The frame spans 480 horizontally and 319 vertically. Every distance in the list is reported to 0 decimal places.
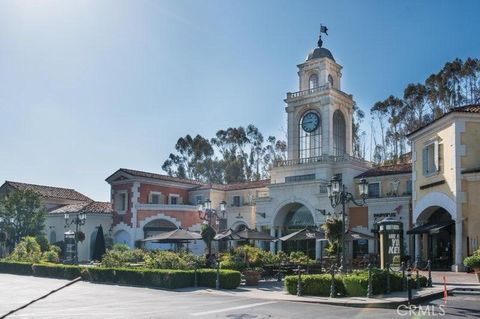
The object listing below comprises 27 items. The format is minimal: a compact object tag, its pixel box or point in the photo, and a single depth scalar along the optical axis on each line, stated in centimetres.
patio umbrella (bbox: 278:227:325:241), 2900
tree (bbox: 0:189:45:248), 4575
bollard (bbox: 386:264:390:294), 1823
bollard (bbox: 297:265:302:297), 1869
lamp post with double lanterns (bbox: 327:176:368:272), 2084
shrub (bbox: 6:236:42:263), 3482
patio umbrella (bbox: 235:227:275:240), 2936
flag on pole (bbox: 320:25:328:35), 4947
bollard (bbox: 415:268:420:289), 1978
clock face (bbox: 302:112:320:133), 4609
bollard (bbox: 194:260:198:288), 2334
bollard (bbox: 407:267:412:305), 1577
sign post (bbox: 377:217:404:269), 1797
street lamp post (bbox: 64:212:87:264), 3386
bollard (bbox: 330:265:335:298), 1775
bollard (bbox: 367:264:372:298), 1717
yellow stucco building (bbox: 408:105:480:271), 2738
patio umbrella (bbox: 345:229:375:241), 2672
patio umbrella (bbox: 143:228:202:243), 2970
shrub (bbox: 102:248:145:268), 2742
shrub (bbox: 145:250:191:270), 2512
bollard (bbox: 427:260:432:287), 2077
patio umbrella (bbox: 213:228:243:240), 2944
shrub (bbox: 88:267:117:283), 2607
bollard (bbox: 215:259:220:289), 2219
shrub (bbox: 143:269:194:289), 2273
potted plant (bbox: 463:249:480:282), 2123
